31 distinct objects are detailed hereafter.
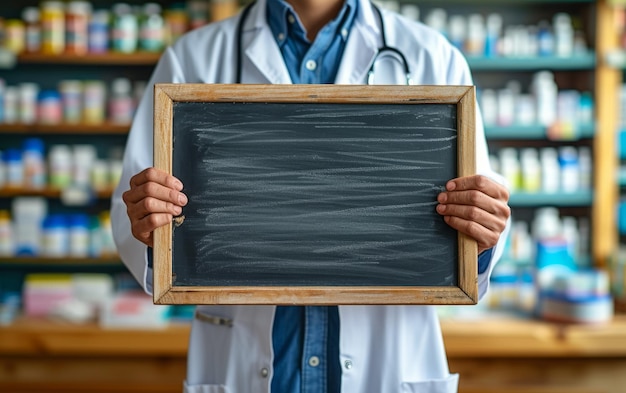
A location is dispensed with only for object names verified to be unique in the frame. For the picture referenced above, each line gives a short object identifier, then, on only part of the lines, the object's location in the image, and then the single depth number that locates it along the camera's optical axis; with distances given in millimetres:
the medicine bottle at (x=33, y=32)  4090
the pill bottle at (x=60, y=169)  4051
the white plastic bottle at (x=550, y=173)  4039
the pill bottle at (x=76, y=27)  4031
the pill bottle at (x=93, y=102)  4055
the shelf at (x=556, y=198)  4027
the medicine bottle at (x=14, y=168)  4047
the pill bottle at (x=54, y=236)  4031
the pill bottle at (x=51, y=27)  4027
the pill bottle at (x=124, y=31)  4027
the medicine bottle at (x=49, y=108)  4059
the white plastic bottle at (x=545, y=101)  4015
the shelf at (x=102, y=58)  4039
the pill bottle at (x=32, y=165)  4059
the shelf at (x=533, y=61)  4016
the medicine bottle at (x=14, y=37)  4086
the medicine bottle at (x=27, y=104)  4078
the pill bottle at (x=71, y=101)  4063
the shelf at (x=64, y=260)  4090
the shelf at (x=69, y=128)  4047
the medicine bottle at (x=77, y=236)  4059
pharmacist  1676
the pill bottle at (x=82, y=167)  4070
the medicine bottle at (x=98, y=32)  4051
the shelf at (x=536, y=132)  3959
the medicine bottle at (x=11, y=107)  4098
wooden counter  3371
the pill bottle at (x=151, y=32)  4027
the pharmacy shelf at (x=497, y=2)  4227
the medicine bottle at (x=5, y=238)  4055
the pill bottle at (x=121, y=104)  4051
